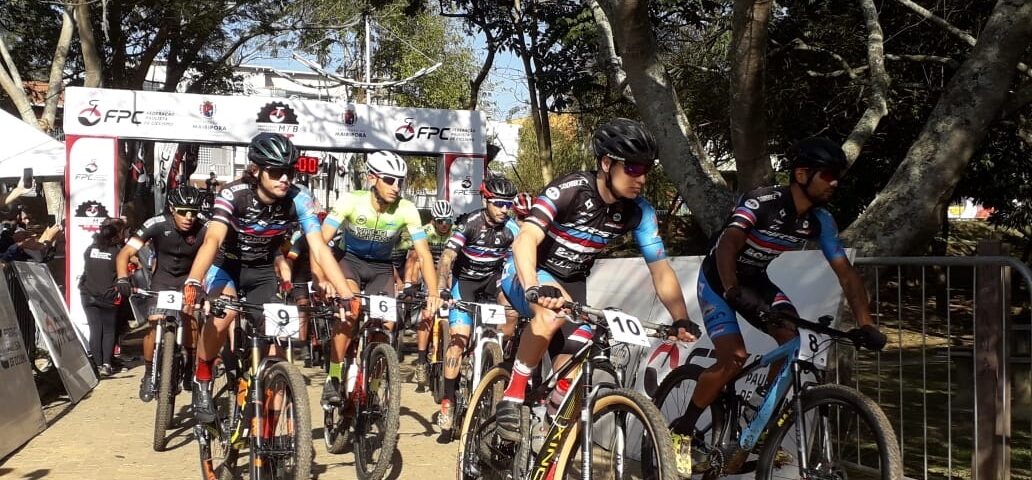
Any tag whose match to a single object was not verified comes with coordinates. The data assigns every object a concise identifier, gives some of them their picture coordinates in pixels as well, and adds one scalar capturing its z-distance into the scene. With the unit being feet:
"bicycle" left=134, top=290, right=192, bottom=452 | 25.12
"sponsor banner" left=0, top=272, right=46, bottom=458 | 25.20
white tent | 46.68
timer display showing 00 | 65.00
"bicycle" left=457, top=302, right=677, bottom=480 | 13.83
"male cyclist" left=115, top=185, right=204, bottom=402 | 28.63
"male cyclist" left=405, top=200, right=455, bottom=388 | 33.50
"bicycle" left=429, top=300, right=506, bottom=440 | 24.00
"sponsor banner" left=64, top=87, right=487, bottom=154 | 52.31
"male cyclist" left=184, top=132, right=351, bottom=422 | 19.35
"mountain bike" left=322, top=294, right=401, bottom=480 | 19.85
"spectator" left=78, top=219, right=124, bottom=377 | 39.91
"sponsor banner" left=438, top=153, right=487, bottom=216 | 60.90
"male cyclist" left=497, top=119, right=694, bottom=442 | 16.06
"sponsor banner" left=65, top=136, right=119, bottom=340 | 50.39
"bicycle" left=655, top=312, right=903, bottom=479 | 14.84
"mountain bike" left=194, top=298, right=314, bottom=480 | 16.62
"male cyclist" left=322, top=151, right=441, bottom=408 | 22.12
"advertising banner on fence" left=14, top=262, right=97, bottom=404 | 33.68
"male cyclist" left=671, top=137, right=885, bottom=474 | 17.52
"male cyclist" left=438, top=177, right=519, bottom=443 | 29.37
